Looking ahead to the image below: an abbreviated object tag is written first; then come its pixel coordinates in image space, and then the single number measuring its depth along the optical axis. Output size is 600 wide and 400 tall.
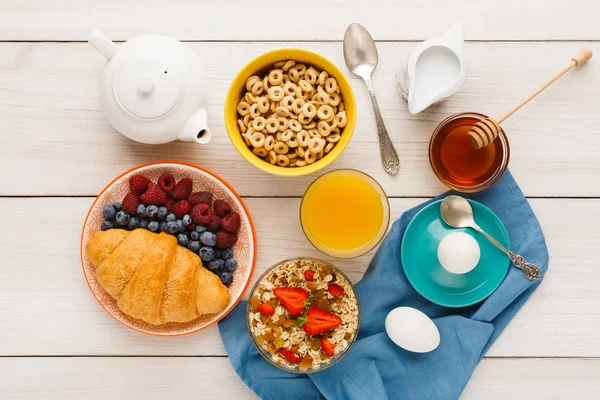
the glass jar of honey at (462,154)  1.19
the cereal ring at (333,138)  1.09
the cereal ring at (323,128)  1.08
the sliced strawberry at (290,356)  1.15
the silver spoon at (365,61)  1.20
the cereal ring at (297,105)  1.08
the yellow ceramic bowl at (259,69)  1.07
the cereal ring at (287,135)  1.08
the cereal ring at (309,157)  1.08
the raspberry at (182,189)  1.15
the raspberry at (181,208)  1.14
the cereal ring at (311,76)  1.10
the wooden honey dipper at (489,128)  1.13
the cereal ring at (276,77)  1.09
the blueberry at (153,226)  1.14
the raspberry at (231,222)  1.14
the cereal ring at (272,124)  1.08
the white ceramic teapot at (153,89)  1.02
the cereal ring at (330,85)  1.09
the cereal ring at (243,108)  1.10
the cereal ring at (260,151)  1.09
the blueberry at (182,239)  1.15
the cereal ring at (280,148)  1.08
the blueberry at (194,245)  1.15
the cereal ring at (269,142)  1.08
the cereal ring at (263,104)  1.08
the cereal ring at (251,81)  1.09
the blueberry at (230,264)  1.17
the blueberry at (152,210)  1.13
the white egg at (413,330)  1.15
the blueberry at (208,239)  1.14
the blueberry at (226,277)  1.17
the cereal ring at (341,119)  1.09
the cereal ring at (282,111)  1.07
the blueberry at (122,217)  1.14
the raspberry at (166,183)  1.15
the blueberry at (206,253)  1.14
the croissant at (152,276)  1.10
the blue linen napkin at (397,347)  1.20
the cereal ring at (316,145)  1.08
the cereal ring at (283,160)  1.09
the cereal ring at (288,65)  1.10
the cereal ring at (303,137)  1.08
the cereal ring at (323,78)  1.09
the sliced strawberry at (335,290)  1.15
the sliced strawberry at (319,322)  1.14
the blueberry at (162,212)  1.13
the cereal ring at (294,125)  1.08
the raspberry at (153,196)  1.13
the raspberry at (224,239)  1.15
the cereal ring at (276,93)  1.08
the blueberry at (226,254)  1.17
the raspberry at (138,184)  1.13
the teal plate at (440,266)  1.19
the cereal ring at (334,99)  1.09
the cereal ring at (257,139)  1.08
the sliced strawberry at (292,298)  1.14
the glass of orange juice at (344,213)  1.16
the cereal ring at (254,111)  1.08
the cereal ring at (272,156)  1.08
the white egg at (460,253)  1.12
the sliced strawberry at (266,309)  1.15
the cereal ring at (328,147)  1.09
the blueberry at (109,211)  1.14
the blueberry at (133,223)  1.14
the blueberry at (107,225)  1.15
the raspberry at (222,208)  1.16
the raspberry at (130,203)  1.13
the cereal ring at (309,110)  1.08
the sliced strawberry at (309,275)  1.16
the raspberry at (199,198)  1.15
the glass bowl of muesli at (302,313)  1.15
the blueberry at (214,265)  1.16
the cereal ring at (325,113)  1.08
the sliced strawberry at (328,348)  1.14
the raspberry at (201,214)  1.14
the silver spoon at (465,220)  1.17
